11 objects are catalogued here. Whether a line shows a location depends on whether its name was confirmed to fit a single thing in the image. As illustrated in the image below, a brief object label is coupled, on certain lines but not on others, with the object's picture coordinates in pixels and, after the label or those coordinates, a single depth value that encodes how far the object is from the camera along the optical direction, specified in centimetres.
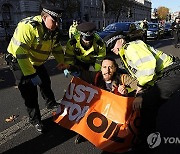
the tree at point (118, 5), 3146
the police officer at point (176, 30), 847
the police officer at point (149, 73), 160
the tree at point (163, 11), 7593
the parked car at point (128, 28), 927
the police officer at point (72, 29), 976
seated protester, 200
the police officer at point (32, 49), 206
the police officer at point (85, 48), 250
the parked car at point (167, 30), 1576
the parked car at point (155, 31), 1255
